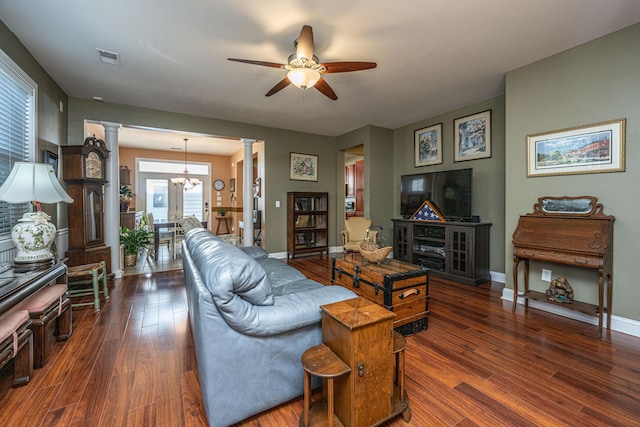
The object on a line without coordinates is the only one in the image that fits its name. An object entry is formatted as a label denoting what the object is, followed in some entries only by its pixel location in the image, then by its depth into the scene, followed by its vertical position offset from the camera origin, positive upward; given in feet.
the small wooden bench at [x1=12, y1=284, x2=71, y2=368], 5.97 -2.43
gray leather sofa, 4.19 -2.04
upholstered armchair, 15.99 -1.13
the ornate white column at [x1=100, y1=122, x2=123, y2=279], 13.30 +0.55
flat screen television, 13.30 +0.98
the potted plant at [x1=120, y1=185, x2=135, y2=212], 18.39 +0.92
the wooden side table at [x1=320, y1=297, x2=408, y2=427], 3.86 -2.22
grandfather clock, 11.39 +0.48
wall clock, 28.73 +2.79
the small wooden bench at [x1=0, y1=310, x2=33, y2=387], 4.82 -2.48
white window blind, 7.66 +2.68
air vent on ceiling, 8.90 +5.20
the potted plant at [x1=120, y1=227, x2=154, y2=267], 15.42 -1.78
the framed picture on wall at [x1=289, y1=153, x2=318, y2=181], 18.90 +3.09
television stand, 12.25 -1.86
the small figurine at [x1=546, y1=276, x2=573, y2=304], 8.52 -2.58
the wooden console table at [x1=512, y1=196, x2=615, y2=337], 7.67 -0.90
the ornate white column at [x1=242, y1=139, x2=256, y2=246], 16.94 +0.94
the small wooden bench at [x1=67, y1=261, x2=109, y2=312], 9.21 -2.59
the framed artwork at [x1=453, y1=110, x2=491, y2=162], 13.30 +3.76
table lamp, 6.53 +0.28
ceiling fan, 7.08 +4.13
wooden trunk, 7.29 -2.21
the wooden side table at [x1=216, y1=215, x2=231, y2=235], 28.50 -1.19
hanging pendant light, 25.46 +2.82
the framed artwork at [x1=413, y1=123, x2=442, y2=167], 15.48 +3.84
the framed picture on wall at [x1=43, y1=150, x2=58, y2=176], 10.02 +2.05
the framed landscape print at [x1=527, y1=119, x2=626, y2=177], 7.98 +1.92
